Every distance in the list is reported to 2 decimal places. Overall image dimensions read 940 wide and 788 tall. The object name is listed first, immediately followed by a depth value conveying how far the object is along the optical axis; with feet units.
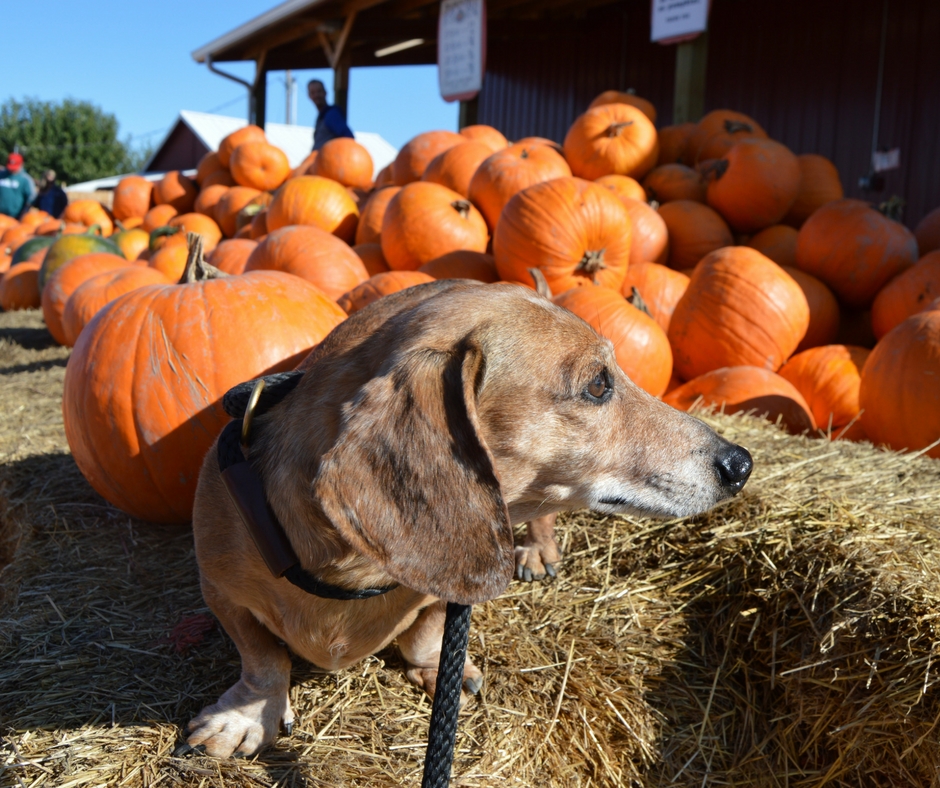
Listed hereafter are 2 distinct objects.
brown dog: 4.93
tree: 160.76
